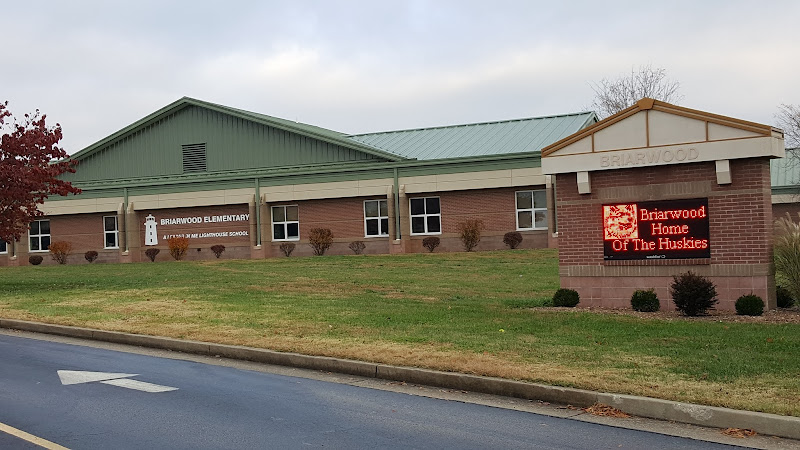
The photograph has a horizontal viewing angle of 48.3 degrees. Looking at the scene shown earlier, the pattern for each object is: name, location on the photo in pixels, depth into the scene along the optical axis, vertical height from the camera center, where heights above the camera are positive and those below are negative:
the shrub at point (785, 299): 17.28 -1.34
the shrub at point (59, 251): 47.76 +0.34
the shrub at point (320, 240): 43.16 +0.38
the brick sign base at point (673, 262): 16.72 +0.07
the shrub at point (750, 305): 16.27 -1.35
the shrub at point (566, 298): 18.06 -1.21
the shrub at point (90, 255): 47.28 +0.06
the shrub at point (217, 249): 45.34 +0.12
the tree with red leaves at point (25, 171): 25.22 +2.50
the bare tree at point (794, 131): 56.91 +6.36
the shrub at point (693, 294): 16.34 -1.12
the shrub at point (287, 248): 43.88 +0.03
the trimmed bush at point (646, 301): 17.20 -1.27
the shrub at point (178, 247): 45.92 +0.28
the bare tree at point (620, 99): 65.56 +10.24
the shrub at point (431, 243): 40.91 +0.03
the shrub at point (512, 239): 39.75 +0.07
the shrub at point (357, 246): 42.78 -0.01
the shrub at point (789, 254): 17.08 -0.46
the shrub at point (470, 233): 40.31 +0.42
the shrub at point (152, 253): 46.72 +0.05
